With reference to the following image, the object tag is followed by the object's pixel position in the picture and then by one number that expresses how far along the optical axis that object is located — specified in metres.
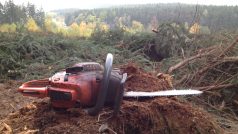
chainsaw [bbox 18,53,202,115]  1.25
